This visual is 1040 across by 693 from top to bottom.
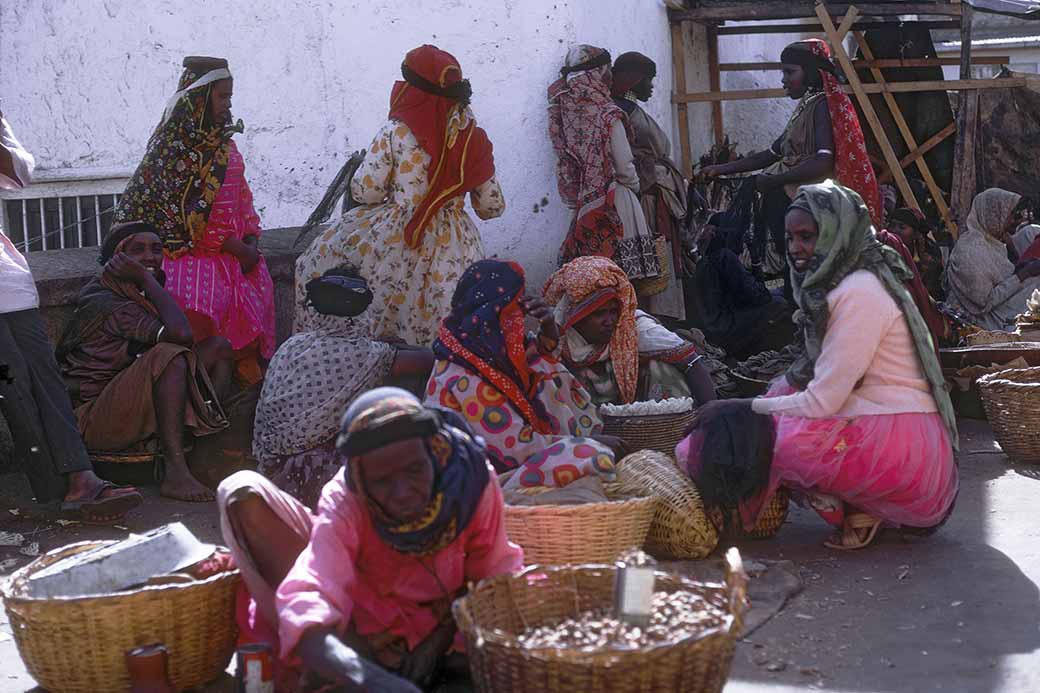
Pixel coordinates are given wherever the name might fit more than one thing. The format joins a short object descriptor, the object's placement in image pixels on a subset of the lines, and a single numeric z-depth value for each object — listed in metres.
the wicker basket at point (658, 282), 8.20
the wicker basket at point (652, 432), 5.97
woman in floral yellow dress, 6.59
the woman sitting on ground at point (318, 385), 5.37
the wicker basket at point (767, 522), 4.98
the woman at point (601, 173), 8.02
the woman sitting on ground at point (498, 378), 5.00
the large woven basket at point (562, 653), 2.89
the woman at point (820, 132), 7.90
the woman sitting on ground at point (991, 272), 9.15
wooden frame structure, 10.07
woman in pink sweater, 4.70
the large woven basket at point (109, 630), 3.43
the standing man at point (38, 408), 5.40
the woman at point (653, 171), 8.47
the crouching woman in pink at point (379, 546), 3.09
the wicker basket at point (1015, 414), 6.32
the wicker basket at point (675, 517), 4.81
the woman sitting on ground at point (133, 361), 5.96
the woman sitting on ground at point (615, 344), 6.05
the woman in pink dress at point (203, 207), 6.43
